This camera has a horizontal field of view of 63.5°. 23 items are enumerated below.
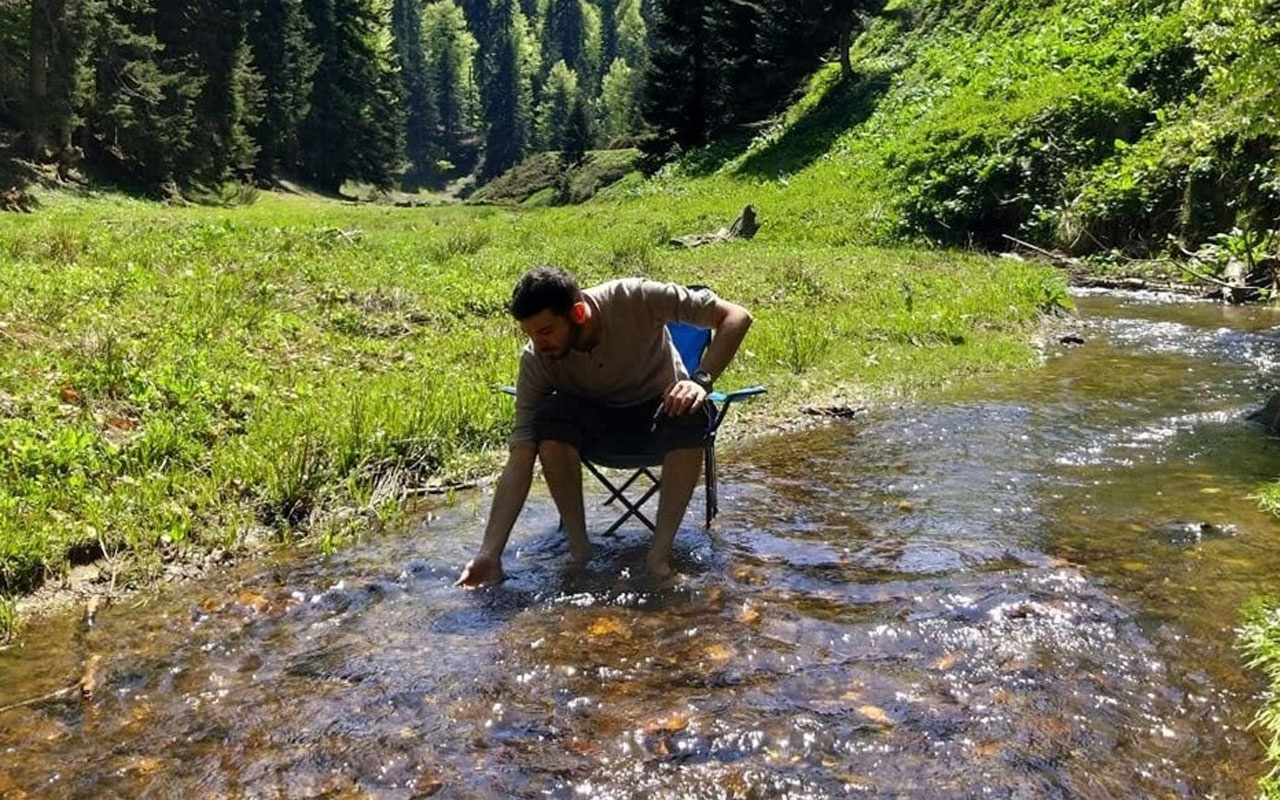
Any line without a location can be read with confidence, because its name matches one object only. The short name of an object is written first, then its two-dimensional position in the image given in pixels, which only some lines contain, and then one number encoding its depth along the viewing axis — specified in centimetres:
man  480
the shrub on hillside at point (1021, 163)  2012
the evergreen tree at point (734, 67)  3769
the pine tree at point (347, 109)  5747
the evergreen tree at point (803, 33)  3412
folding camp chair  504
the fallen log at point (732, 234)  2123
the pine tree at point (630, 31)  14565
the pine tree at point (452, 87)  12694
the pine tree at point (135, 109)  3566
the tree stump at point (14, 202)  2400
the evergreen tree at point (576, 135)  6203
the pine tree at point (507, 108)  11881
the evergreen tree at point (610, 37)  15512
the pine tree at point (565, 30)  15838
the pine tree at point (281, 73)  5138
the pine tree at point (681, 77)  3875
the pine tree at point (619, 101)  7362
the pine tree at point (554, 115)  11168
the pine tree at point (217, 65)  4281
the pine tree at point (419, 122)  11794
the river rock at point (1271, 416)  738
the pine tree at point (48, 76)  3147
